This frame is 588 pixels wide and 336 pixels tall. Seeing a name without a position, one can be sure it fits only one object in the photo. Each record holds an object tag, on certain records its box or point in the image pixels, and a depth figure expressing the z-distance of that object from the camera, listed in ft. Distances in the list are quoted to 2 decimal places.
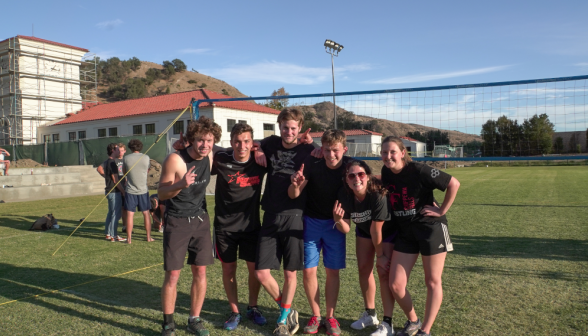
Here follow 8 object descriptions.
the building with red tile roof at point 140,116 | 101.20
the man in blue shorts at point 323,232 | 12.00
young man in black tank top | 11.71
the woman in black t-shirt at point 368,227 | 11.25
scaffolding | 136.67
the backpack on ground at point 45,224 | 29.48
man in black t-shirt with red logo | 12.65
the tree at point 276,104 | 176.94
